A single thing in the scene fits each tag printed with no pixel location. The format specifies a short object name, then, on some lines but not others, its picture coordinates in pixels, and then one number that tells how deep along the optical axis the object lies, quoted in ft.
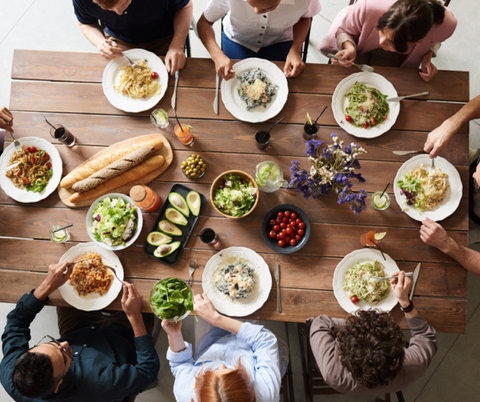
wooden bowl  6.34
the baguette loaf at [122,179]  6.65
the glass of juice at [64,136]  6.75
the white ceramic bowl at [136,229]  6.49
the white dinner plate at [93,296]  6.50
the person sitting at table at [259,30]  7.01
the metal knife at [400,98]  6.77
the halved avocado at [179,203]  6.63
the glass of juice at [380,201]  6.49
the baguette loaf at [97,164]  6.73
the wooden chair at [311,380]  7.68
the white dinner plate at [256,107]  6.91
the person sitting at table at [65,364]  5.95
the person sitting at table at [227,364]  5.53
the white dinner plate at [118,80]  7.05
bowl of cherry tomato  6.39
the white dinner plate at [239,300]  6.38
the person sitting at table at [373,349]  5.56
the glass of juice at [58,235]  6.63
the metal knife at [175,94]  7.04
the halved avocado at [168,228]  6.62
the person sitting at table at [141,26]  7.11
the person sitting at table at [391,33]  6.23
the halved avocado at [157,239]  6.61
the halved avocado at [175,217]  6.64
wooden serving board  6.79
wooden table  6.54
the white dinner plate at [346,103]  6.77
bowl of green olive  6.66
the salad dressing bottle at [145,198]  6.27
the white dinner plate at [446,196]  6.50
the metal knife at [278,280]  6.45
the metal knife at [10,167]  6.72
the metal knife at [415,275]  6.41
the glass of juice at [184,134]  6.66
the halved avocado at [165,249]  6.47
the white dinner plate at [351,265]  6.34
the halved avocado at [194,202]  6.64
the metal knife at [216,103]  7.05
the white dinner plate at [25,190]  6.81
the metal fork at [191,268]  6.56
